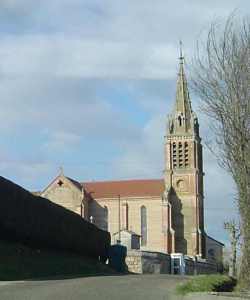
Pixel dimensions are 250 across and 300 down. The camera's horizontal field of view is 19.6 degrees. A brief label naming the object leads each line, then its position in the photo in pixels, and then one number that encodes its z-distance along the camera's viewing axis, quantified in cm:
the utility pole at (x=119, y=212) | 12144
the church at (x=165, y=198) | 11900
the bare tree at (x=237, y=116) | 2017
